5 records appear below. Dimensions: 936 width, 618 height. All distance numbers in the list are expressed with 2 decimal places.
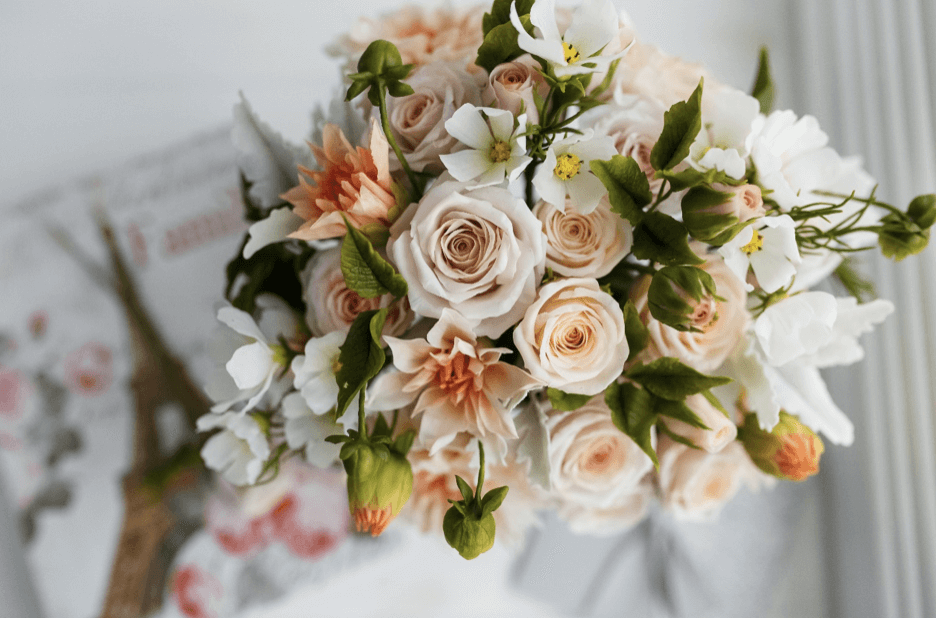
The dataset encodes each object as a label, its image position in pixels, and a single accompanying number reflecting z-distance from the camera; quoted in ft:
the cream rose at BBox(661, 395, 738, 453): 1.42
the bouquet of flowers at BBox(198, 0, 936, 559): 1.25
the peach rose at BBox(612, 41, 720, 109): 1.56
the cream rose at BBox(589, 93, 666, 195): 1.40
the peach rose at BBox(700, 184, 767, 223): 1.21
